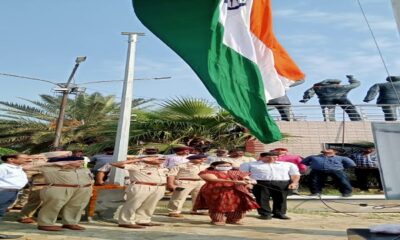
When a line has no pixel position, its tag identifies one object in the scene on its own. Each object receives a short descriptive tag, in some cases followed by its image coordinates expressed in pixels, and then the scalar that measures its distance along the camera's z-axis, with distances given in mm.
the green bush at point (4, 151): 13781
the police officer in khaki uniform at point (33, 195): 7949
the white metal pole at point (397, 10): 4789
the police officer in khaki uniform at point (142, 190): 7664
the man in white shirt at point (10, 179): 6660
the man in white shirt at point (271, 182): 9188
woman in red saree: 8227
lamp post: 17884
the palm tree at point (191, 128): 13602
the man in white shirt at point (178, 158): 9766
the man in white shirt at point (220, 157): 10523
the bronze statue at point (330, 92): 18156
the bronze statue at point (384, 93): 17639
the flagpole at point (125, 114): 8953
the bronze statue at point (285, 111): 16234
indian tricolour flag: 5383
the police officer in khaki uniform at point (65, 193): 7141
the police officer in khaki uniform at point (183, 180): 9155
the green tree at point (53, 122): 19500
